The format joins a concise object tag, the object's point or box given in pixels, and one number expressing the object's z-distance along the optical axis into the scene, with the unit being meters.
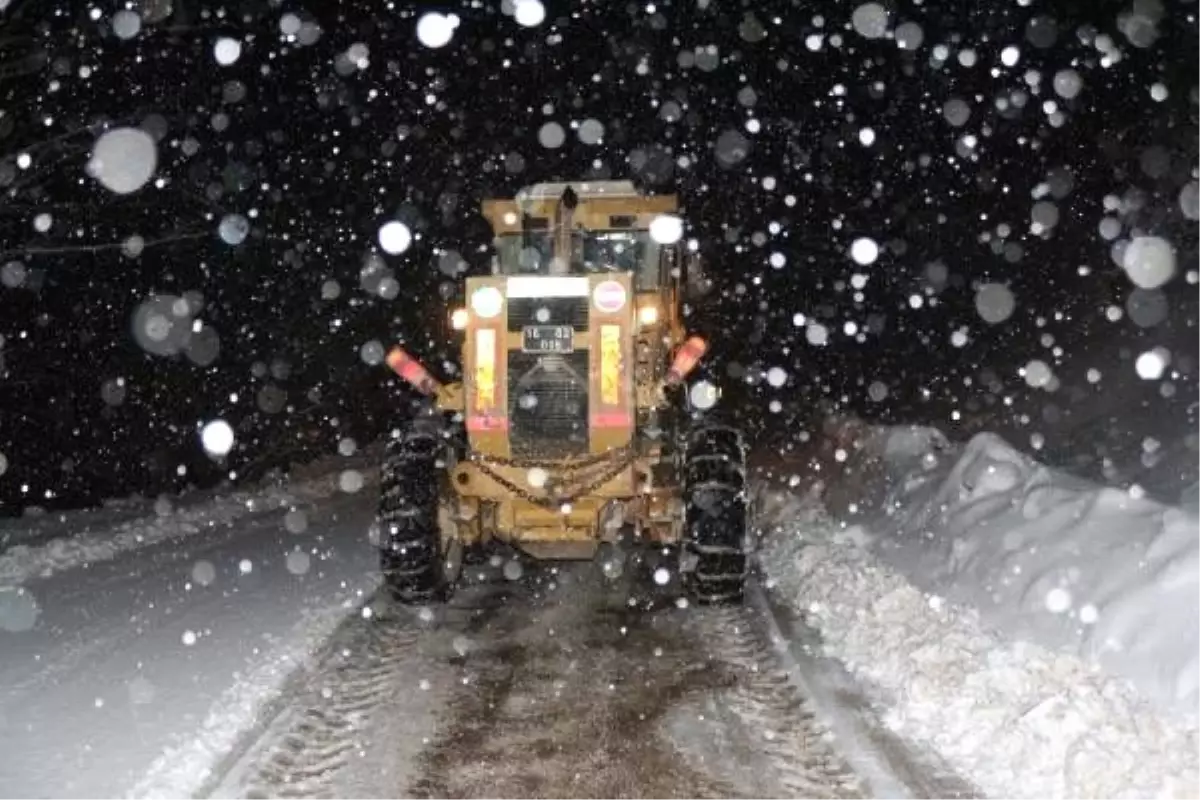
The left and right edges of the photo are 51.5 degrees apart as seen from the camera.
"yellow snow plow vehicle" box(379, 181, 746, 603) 9.59
